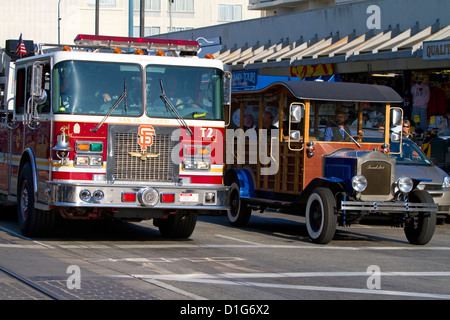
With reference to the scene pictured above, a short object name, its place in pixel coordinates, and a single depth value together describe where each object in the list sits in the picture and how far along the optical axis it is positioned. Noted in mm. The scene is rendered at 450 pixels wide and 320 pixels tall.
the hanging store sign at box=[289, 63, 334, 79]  25094
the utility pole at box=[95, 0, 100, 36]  42212
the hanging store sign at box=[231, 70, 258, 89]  28938
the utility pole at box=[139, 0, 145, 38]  28275
